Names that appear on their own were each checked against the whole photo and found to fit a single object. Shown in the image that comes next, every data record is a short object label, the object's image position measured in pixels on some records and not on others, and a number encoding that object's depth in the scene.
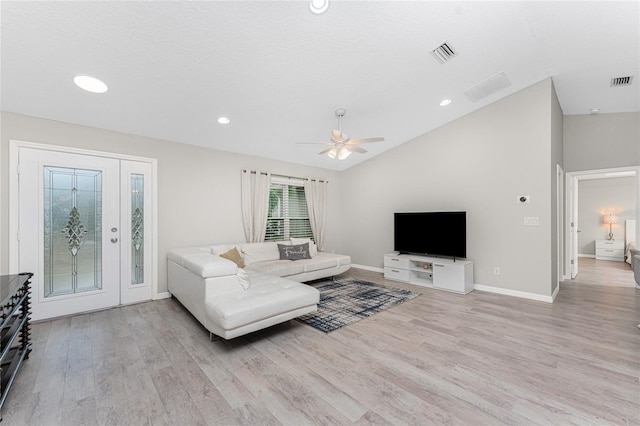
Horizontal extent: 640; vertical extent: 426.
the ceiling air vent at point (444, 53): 2.86
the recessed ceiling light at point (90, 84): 2.62
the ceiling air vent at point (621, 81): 3.65
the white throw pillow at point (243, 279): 2.98
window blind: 5.69
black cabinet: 1.81
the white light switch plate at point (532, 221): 3.92
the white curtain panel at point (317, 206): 6.20
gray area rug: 3.17
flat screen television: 4.50
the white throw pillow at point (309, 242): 5.45
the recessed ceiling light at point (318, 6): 2.10
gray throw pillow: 5.08
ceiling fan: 3.43
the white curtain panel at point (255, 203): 5.04
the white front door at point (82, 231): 3.14
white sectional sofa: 2.45
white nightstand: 7.16
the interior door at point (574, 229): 5.33
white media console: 4.30
